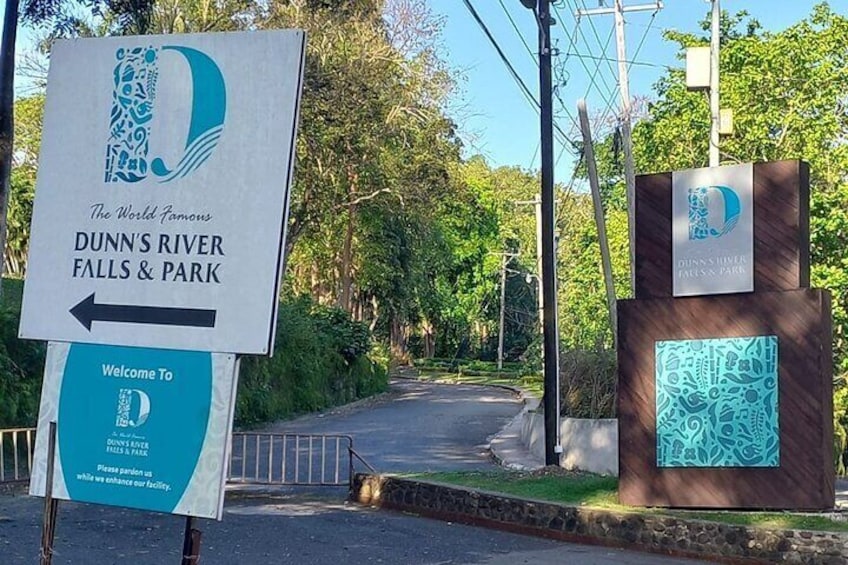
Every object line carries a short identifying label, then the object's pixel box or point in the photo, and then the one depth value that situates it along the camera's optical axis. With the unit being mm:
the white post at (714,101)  19688
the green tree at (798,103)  24266
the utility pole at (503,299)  59656
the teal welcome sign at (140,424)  4094
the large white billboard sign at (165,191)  4070
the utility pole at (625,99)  20641
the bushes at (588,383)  19438
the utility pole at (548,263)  15625
